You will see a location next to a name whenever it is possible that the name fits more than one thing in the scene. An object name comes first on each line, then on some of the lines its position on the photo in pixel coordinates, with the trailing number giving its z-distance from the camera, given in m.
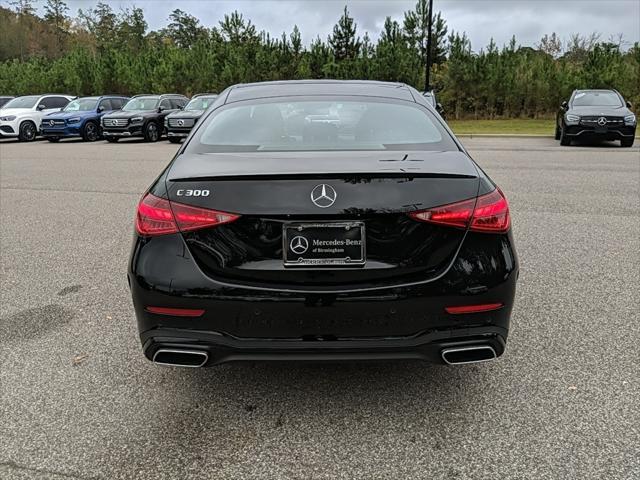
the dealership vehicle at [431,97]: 17.40
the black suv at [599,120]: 16.06
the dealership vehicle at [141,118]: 20.95
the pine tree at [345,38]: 33.72
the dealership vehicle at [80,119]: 21.89
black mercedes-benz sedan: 2.54
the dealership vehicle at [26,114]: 22.62
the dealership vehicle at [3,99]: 28.13
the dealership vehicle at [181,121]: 19.61
